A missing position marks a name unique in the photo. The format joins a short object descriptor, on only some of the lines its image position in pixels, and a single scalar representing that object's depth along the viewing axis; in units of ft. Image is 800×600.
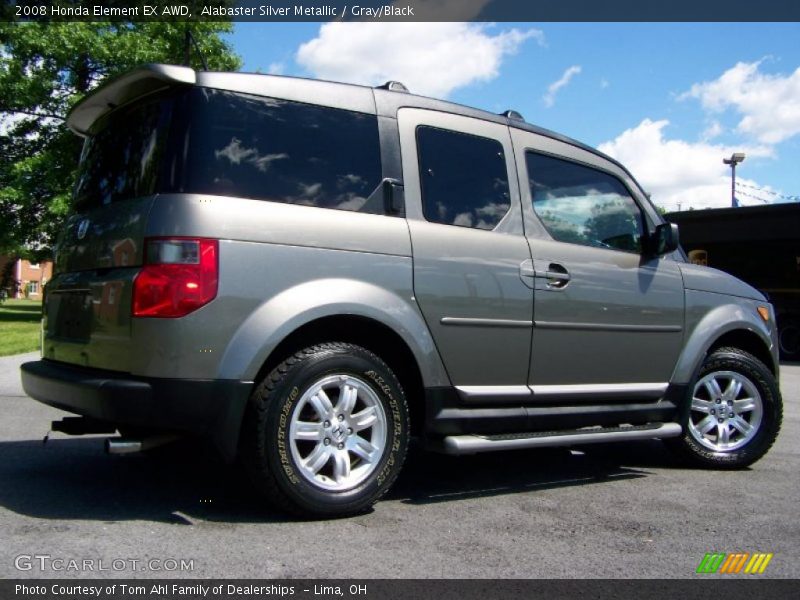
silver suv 11.40
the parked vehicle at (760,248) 59.16
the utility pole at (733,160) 117.39
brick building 258.57
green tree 82.79
